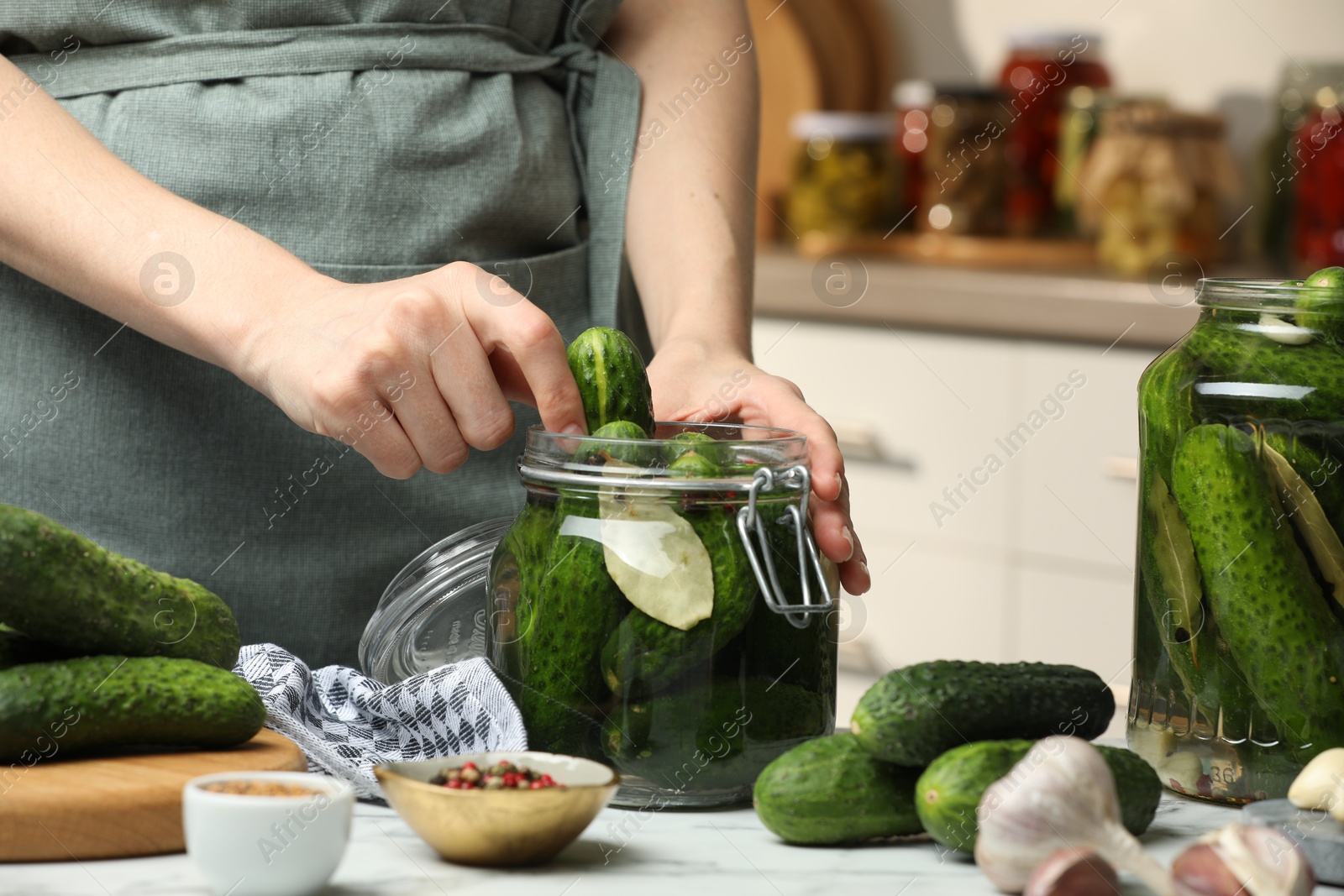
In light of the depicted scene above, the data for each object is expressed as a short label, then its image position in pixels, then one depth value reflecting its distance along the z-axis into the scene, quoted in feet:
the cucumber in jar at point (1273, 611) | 4.15
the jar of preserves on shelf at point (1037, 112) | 11.57
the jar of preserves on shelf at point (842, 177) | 11.99
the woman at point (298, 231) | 4.74
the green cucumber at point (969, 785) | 3.94
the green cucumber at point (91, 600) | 4.17
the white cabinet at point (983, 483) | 8.98
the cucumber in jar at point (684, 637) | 4.12
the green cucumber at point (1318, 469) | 4.14
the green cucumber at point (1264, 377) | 4.15
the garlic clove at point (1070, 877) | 3.75
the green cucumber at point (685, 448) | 4.15
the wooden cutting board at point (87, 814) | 3.95
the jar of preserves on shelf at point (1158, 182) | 10.42
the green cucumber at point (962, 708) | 4.02
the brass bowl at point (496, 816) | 3.90
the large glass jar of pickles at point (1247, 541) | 4.15
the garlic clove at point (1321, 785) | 3.99
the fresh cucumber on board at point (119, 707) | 4.10
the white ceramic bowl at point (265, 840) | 3.81
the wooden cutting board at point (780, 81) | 12.73
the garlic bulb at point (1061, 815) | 3.81
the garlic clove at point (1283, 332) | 4.21
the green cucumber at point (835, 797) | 4.02
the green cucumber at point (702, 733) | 4.14
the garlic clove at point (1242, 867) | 3.74
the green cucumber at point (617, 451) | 4.15
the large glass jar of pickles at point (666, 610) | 4.12
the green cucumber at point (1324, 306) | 4.21
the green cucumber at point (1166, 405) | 4.24
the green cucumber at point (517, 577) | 4.19
